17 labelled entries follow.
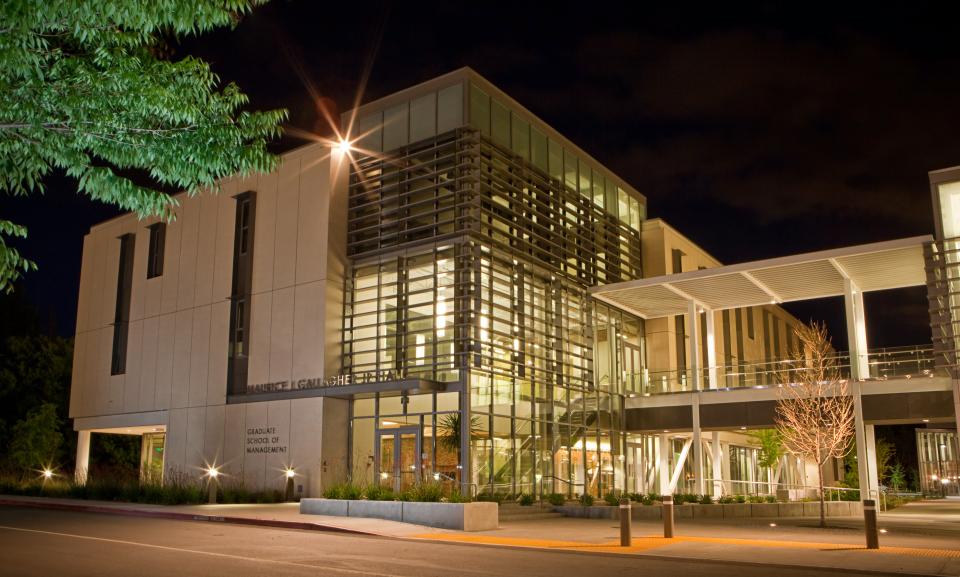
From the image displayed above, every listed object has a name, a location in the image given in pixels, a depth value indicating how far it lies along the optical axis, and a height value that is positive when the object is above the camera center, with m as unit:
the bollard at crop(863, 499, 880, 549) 15.14 -1.40
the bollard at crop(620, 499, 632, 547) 15.58 -1.40
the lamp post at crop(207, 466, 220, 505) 25.39 -1.32
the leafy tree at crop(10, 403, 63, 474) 41.56 +0.24
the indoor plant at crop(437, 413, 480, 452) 26.08 +0.53
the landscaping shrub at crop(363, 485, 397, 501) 20.89 -1.15
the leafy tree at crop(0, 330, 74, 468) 47.75 +3.86
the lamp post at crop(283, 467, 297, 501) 27.53 -1.03
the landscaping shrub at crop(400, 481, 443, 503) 20.08 -1.11
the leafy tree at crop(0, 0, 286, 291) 8.22 +3.58
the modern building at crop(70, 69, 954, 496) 27.27 +4.52
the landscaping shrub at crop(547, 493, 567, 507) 26.00 -1.58
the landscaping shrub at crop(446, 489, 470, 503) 19.86 -1.19
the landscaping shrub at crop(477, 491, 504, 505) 24.55 -1.45
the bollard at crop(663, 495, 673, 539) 17.09 -1.39
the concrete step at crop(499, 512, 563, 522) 22.97 -1.95
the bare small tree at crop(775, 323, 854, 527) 24.23 +1.29
